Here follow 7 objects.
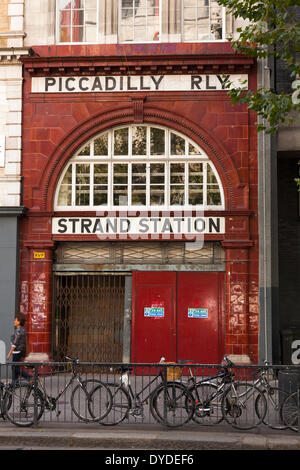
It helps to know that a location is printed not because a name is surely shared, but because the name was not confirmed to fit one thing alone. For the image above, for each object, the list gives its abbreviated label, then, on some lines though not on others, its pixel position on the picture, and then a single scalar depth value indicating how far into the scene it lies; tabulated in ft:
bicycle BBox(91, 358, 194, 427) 32.04
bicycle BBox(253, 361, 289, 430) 31.42
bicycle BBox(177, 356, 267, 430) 31.83
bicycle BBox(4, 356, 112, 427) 32.27
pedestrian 42.09
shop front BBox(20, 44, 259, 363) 50.65
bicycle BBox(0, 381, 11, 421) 32.63
